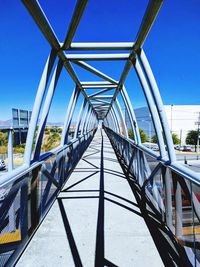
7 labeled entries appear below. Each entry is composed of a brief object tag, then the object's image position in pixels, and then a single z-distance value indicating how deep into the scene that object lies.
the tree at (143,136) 32.34
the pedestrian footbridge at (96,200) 2.17
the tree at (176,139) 38.06
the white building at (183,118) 39.97
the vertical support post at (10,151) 3.10
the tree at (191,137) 38.23
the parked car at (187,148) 31.56
